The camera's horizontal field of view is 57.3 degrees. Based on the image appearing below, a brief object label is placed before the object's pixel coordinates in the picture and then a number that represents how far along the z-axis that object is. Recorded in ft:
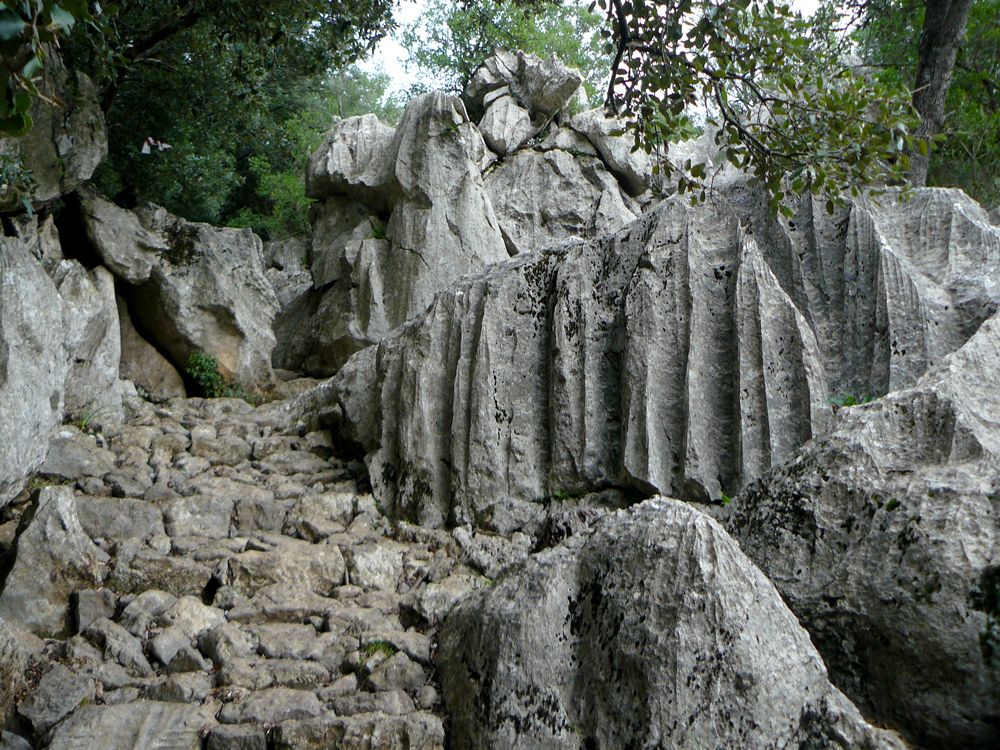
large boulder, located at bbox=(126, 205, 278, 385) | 41.93
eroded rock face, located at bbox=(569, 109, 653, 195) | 63.85
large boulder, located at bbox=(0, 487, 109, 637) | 19.90
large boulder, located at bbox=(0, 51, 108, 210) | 30.82
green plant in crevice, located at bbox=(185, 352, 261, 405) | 41.73
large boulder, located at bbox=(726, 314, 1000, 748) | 13.06
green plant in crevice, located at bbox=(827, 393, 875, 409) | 22.36
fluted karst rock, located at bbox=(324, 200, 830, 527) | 23.04
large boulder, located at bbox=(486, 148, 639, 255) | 60.29
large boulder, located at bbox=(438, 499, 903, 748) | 12.79
